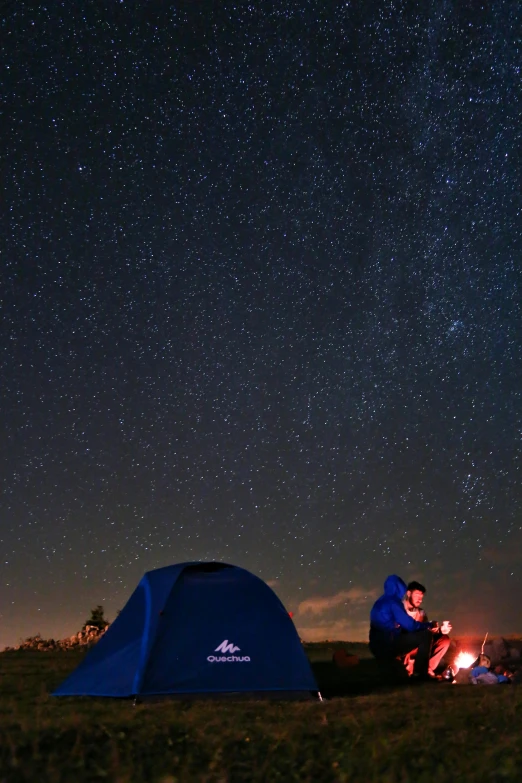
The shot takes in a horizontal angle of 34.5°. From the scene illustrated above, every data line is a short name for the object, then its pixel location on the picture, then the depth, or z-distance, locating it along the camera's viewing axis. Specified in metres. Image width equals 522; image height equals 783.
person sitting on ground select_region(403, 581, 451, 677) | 12.66
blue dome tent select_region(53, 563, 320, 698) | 9.84
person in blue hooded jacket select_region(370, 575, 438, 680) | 12.55
